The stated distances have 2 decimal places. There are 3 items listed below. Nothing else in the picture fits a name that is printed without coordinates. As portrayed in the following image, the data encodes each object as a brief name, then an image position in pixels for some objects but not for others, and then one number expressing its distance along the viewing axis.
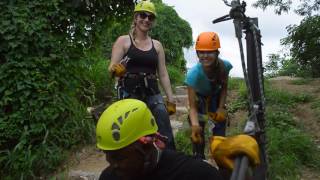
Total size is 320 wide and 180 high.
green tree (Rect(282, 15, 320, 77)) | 5.30
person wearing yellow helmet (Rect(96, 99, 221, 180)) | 1.20
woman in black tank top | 2.33
